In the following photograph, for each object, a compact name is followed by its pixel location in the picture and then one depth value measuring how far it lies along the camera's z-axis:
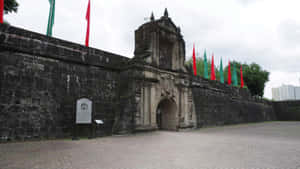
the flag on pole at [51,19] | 10.26
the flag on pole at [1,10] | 7.29
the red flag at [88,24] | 10.38
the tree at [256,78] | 29.45
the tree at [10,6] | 10.36
